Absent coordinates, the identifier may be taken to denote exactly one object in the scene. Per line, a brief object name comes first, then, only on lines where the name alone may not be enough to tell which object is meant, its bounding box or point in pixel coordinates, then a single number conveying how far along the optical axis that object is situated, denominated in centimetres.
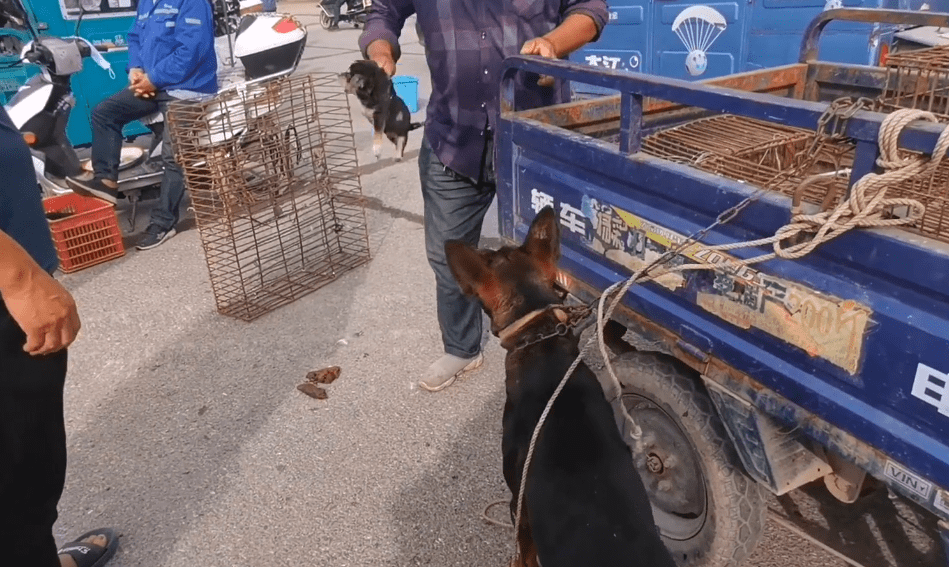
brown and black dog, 190
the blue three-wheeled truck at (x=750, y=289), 167
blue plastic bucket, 886
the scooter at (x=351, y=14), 2232
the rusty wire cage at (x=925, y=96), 223
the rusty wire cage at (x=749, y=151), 272
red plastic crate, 551
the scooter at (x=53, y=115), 607
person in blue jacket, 568
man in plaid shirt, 322
